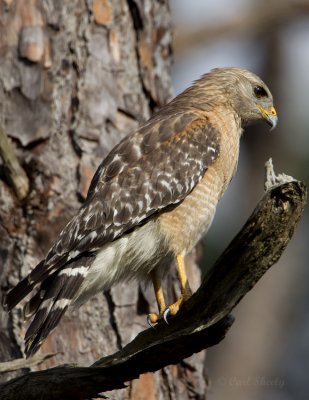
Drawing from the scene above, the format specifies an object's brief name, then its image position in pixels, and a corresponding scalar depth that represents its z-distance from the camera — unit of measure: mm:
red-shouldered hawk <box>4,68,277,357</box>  10812
